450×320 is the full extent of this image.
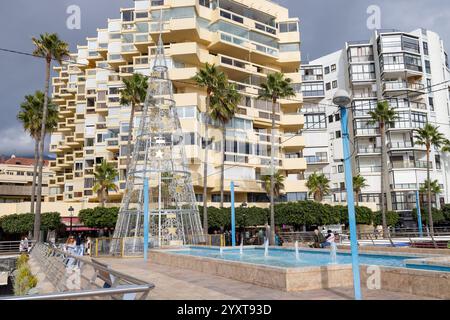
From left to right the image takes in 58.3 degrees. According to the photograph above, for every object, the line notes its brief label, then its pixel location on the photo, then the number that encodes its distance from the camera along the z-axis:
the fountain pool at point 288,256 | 14.95
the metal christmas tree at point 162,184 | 27.69
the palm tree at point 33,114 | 44.31
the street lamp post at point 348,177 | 8.62
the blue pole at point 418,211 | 51.67
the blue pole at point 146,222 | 22.16
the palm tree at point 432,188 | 59.84
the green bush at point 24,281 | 12.59
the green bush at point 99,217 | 41.56
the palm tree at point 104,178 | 49.16
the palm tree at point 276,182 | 50.90
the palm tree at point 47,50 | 39.31
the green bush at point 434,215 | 58.09
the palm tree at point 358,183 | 57.44
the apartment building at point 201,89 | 49.81
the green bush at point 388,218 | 53.84
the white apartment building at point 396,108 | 62.41
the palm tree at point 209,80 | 43.23
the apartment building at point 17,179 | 69.62
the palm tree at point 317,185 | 54.81
